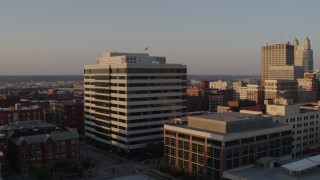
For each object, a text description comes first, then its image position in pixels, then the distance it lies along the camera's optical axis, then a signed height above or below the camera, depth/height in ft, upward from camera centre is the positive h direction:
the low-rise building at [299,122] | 408.05 -51.18
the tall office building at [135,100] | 430.61 -27.13
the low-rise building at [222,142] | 309.22 -55.65
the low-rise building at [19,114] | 531.50 -50.86
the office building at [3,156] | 349.20 -72.20
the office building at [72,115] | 606.96 -59.63
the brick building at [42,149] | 368.27 -69.47
